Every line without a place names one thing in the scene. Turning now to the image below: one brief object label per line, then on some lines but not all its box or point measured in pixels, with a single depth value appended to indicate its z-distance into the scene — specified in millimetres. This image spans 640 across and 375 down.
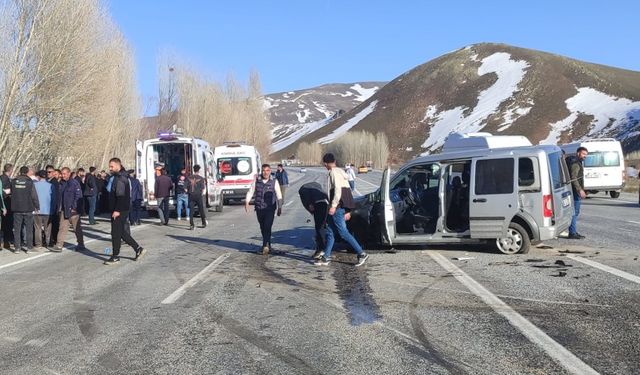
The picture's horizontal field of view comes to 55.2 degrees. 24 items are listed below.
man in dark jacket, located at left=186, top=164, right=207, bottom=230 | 16875
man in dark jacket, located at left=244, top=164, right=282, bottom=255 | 11023
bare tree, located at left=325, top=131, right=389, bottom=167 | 120188
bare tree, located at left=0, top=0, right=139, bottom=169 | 22266
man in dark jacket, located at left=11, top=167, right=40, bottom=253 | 11961
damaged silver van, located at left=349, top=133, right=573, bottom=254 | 9961
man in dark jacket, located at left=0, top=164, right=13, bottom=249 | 12445
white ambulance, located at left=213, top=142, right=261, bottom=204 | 25797
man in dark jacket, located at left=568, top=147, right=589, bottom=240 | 11766
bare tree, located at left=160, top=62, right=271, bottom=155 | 51875
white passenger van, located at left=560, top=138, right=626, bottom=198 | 25297
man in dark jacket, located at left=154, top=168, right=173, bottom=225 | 17922
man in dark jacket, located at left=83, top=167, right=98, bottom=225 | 18109
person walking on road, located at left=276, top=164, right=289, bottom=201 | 24797
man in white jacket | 9672
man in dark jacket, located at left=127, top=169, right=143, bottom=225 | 17688
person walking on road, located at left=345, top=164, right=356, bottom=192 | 26053
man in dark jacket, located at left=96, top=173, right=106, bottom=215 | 21375
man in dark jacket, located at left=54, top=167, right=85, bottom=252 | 12211
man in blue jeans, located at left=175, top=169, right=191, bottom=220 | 18141
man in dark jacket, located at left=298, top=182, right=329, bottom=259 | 10461
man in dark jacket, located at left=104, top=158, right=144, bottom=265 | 10383
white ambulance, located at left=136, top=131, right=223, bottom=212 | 19406
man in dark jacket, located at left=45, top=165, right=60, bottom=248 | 12819
